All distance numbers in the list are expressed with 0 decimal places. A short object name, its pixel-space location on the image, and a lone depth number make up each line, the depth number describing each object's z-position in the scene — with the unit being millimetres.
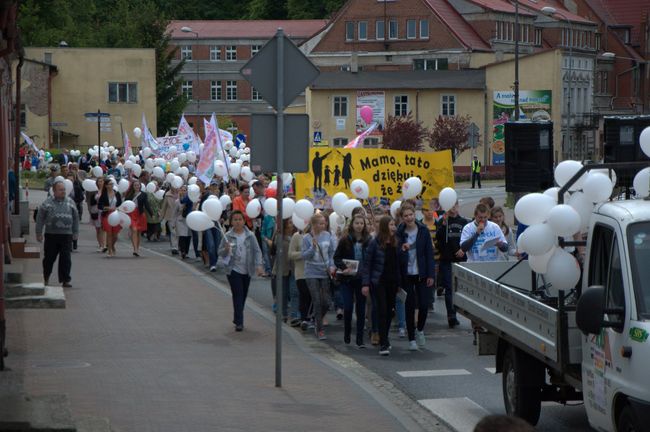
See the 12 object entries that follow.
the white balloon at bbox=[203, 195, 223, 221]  18688
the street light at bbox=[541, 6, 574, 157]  50719
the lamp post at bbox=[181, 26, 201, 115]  117994
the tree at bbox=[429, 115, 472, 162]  79312
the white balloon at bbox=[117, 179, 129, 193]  31609
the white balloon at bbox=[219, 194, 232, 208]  24573
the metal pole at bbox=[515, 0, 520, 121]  45534
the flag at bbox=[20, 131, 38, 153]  53984
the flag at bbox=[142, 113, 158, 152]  42906
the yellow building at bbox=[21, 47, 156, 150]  79875
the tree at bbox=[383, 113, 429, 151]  75875
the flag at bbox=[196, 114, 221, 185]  28484
